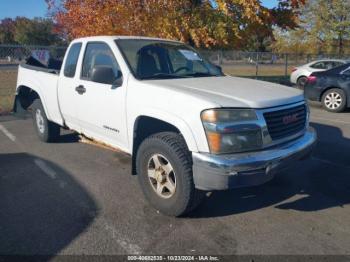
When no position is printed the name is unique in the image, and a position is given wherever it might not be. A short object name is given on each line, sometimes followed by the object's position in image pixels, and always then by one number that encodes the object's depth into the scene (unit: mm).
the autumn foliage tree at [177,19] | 10789
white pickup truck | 3295
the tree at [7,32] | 61944
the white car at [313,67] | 15375
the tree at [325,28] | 33250
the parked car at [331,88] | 10125
